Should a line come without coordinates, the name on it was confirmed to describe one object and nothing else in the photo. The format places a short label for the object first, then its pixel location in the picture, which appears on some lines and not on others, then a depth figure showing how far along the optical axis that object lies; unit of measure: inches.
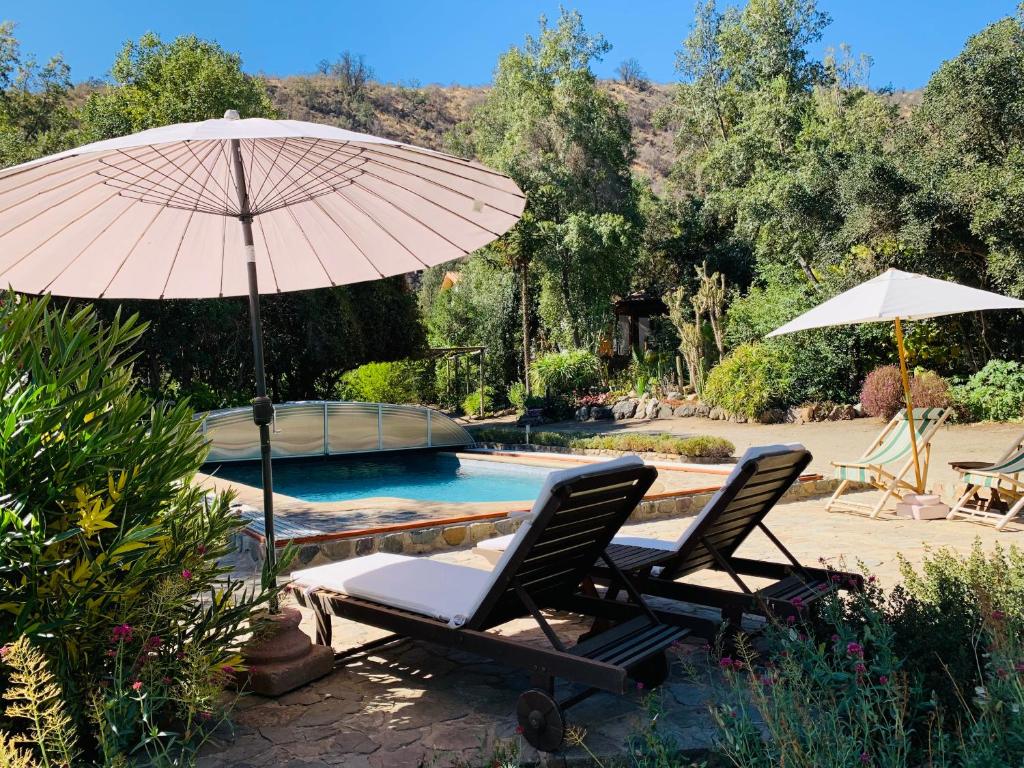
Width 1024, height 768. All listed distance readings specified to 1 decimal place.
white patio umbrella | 277.7
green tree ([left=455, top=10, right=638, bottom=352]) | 924.6
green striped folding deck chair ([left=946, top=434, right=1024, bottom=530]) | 249.9
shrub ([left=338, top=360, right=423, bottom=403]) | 832.9
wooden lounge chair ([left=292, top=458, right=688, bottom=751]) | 108.7
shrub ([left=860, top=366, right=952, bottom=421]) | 558.5
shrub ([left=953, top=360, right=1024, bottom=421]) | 568.7
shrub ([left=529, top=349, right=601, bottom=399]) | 858.1
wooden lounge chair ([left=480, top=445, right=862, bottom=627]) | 136.6
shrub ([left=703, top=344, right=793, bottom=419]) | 674.2
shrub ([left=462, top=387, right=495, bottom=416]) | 912.3
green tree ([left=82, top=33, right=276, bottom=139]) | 705.6
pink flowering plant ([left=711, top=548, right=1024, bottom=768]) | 81.0
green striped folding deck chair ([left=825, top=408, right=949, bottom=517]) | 291.0
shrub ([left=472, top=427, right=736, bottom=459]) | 444.1
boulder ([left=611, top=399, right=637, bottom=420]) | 769.6
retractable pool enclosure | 561.6
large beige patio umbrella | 129.7
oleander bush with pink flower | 94.8
